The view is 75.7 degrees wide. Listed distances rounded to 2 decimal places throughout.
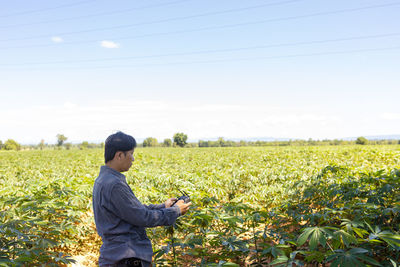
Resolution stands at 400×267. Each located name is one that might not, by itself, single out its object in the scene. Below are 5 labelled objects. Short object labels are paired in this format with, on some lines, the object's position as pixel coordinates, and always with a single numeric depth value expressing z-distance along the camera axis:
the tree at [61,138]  86.45
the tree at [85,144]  69.69
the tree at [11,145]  59.21
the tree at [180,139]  70.00
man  1.61
